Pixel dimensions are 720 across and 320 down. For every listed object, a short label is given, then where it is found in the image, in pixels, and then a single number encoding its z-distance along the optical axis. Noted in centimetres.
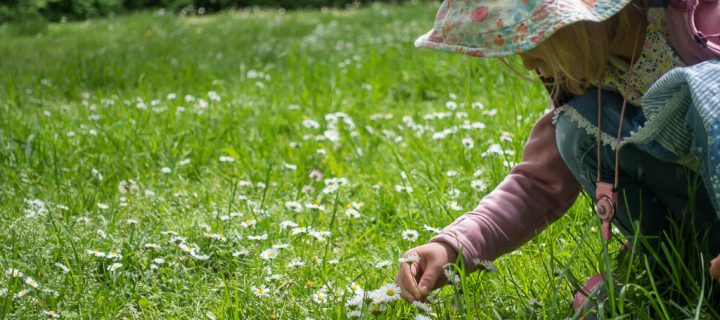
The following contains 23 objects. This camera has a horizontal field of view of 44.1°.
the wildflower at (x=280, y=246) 229
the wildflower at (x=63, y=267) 222
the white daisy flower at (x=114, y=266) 226
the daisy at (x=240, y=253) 237
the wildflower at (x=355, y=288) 202
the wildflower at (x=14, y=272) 217
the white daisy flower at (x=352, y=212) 260
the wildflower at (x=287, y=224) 247
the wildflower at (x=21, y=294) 209
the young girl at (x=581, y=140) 148
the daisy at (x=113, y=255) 230
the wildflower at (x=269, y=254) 227
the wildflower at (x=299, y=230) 243
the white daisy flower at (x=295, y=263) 221
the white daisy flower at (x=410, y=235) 237
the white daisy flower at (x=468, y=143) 308
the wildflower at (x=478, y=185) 267
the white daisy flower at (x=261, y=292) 210
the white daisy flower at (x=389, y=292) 188
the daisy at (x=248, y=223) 250
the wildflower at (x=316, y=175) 317
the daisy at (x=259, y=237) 236
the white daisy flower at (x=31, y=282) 213
